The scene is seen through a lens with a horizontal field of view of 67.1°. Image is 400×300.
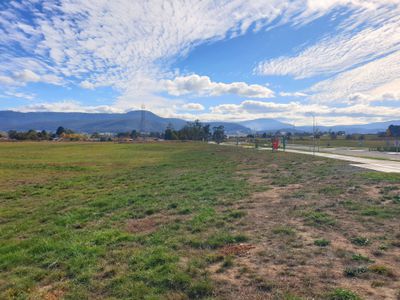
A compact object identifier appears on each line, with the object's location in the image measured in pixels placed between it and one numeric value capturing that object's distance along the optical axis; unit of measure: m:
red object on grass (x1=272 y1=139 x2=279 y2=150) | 49.44
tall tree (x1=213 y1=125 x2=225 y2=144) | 153.65
